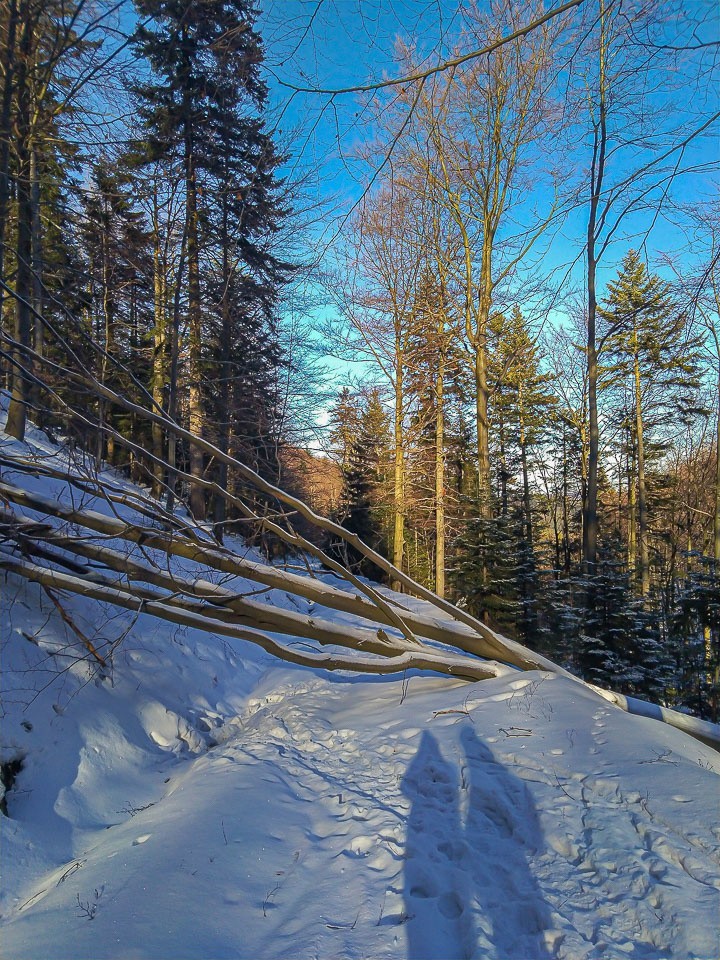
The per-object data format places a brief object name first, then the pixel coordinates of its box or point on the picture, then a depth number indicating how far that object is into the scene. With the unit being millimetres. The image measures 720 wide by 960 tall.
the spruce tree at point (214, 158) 3203
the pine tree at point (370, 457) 14997
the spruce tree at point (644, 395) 16688
